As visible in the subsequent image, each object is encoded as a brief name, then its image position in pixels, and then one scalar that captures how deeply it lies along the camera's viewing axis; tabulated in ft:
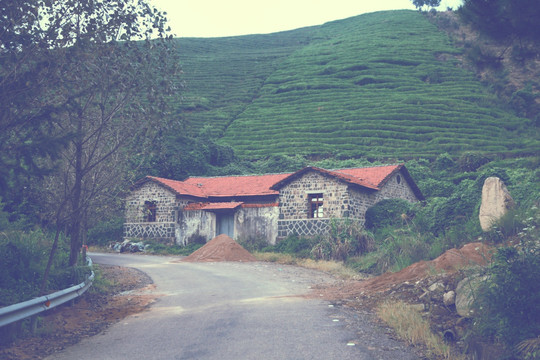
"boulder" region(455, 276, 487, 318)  29.43
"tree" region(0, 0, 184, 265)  30.66
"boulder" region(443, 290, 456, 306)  33.12
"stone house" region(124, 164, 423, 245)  95.91
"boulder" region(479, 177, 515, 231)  51.16
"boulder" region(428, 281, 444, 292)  35.06
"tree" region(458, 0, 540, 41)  33.35
